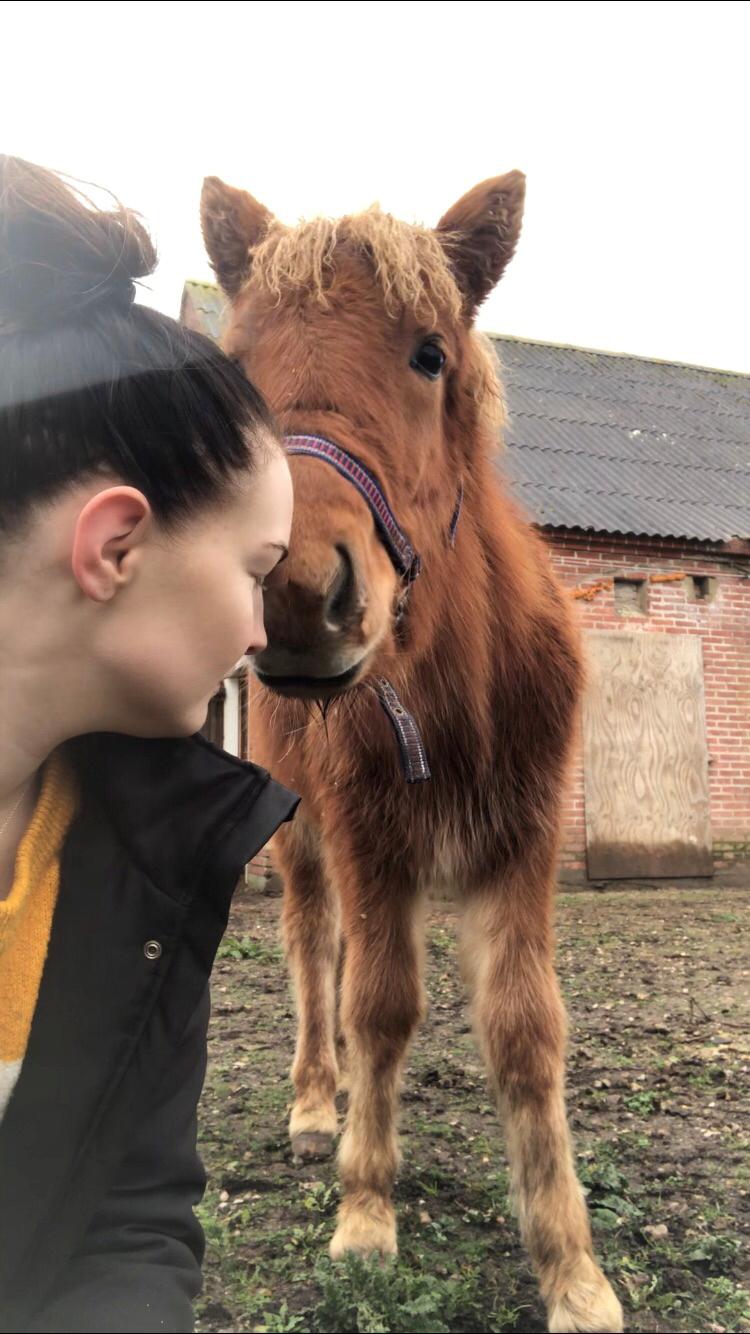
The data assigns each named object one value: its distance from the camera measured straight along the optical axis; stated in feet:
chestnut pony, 6.07
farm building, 30.01
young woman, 3.27
